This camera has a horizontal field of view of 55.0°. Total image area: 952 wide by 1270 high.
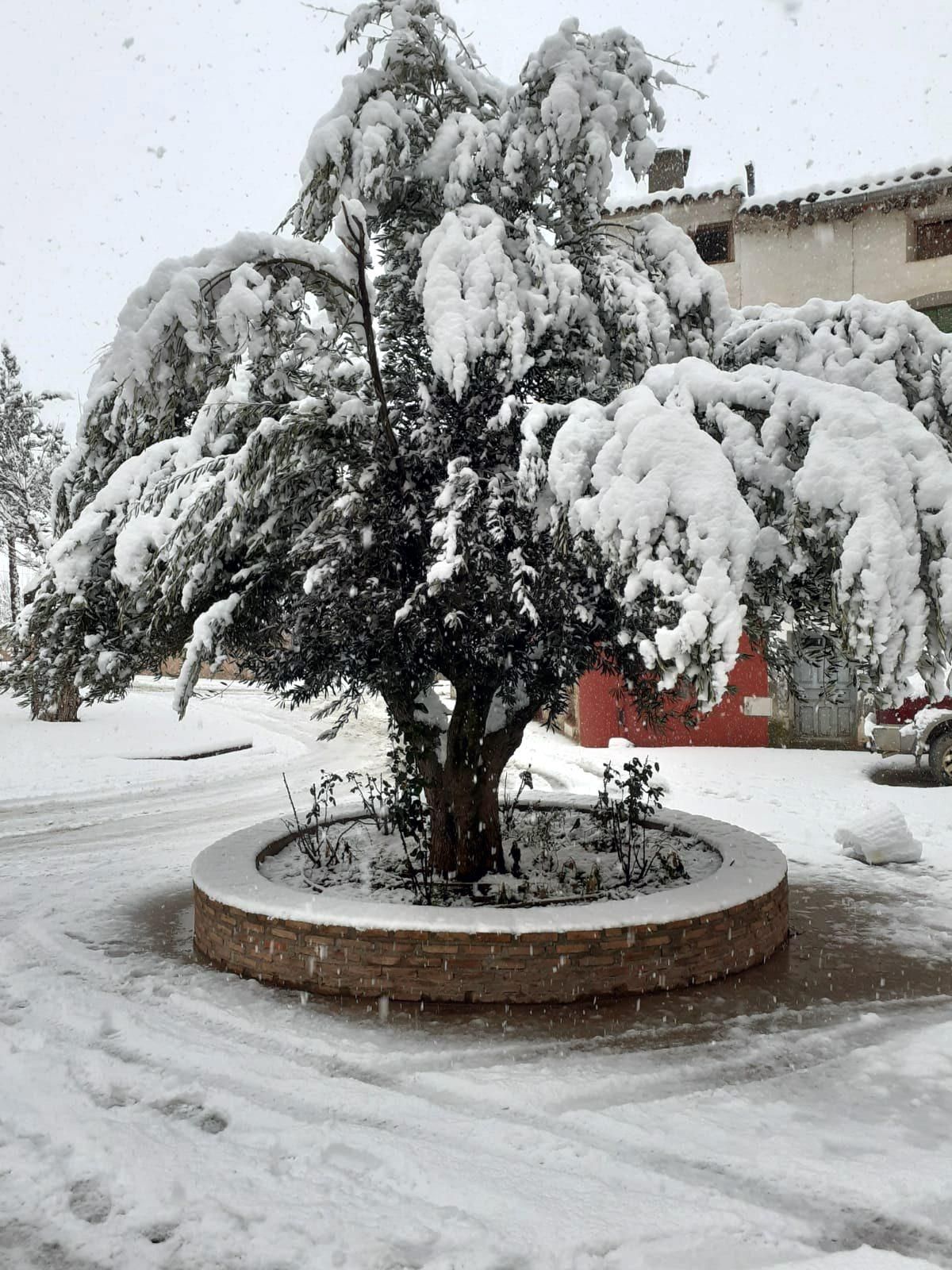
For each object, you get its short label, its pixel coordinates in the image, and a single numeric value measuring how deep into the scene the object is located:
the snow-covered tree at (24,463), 23.19
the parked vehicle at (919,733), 12.89
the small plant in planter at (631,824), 6.65
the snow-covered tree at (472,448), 4.07
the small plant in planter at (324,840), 7.00
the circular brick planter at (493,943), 5.01
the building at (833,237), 18.14
